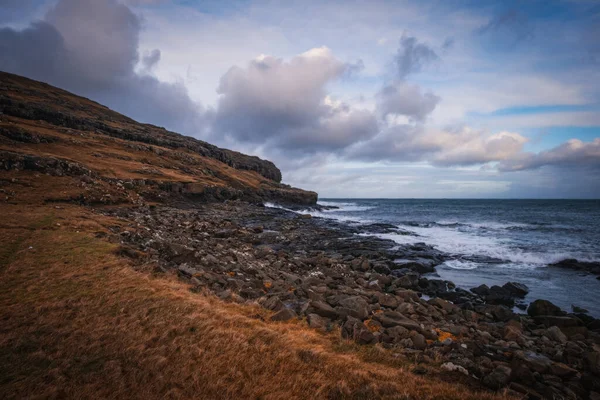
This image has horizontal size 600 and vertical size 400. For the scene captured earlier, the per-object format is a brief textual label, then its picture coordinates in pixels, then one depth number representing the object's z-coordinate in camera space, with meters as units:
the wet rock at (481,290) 19.62
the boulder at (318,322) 10.64
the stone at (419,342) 9.88
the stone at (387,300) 14.75
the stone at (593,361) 8.67
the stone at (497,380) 7.67
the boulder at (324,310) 12.03
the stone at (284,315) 11.02
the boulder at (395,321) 11.41
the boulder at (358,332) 9.85
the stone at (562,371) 8.66
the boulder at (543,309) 15.52
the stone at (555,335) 12.38
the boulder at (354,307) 12.17
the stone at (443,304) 15.65
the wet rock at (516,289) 19.78
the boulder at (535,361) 8.85
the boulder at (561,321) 13.96
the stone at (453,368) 8.21
